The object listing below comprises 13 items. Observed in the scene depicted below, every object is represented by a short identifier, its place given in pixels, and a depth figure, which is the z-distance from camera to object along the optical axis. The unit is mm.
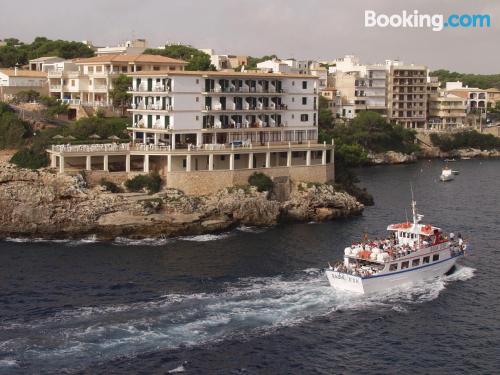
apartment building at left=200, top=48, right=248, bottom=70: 164000
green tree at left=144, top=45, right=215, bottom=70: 127100
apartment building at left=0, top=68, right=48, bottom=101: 118544
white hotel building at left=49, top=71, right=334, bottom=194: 86250
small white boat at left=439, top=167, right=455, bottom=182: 129250
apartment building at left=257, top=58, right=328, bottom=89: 161950
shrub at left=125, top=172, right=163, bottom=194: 83062
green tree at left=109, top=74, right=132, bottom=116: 113812
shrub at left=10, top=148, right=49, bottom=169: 83688
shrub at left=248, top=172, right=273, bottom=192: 87375
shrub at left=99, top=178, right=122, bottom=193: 81938
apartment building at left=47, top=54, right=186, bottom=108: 116050
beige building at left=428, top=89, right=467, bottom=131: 197750
